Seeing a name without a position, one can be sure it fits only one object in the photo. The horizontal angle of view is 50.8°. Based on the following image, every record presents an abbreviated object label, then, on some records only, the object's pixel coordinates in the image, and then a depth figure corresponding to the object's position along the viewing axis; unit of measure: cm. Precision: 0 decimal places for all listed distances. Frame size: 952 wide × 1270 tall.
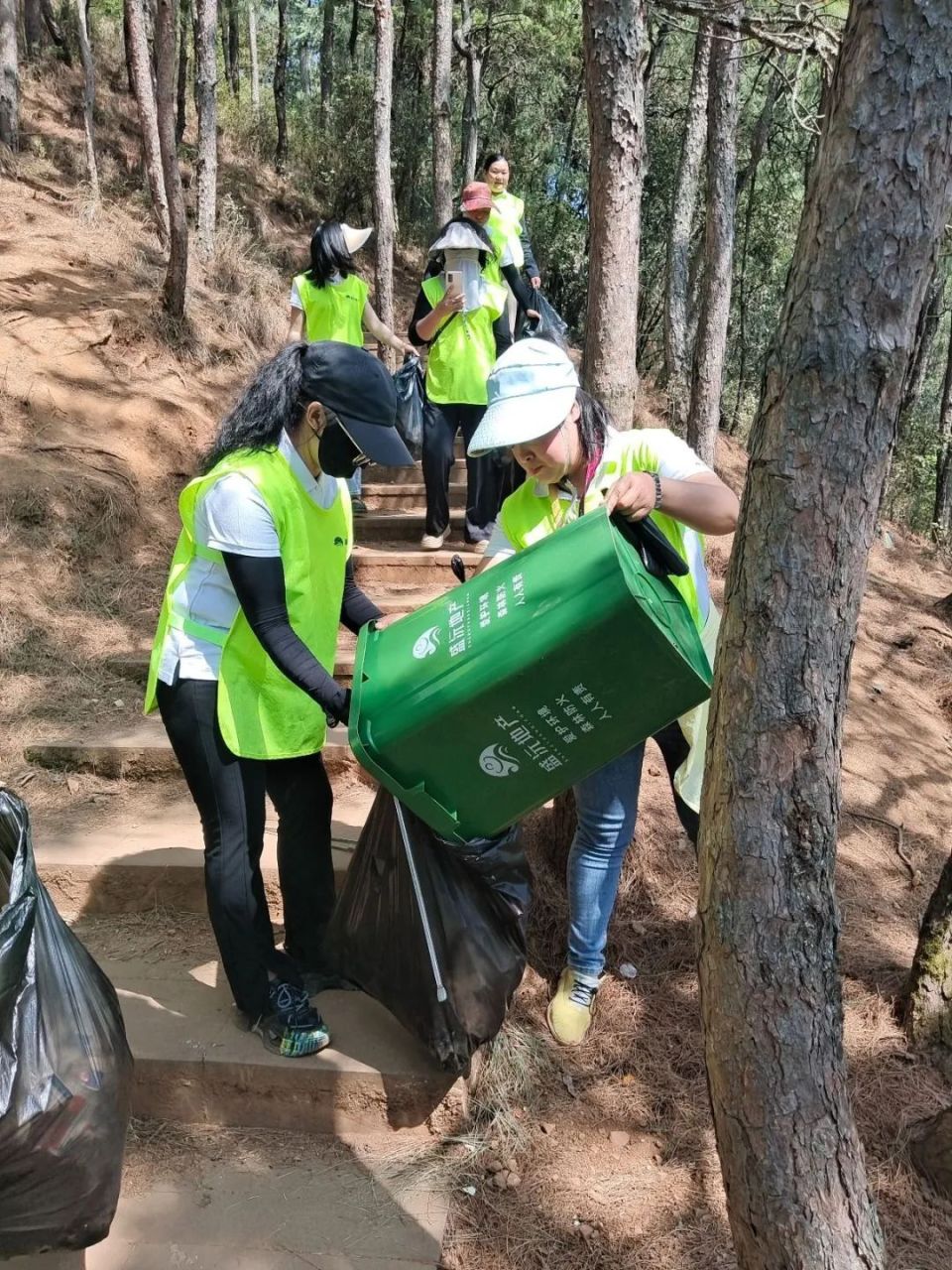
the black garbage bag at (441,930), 224
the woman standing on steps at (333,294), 495
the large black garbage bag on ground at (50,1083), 168
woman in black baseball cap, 208
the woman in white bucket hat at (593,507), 210
